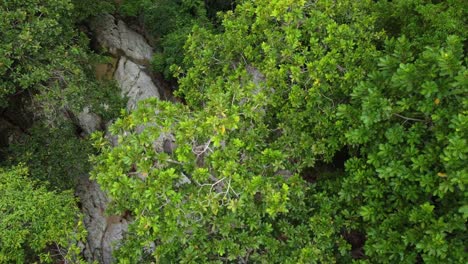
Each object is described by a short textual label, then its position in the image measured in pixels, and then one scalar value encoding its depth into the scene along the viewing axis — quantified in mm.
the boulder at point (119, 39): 13270
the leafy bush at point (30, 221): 6449
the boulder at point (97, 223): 9547
